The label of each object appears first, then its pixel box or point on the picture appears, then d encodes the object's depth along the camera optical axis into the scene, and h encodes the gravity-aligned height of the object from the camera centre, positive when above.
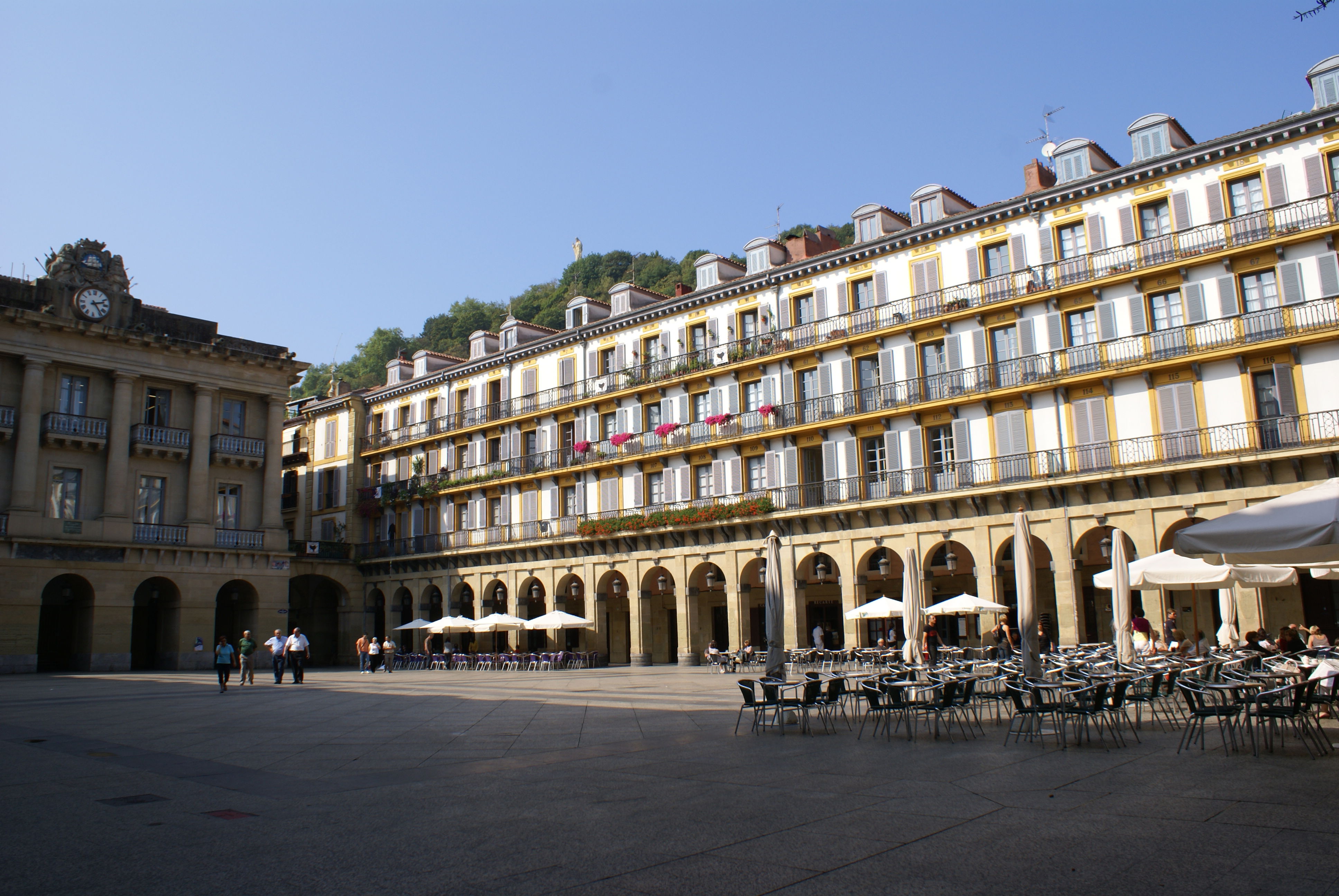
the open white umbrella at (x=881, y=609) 26.45 -0.15
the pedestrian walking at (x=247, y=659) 26.53 -1.00
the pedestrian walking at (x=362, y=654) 36.38 -1.32
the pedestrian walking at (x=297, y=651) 27.33 -0.82
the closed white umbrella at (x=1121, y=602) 15.08 -0.09
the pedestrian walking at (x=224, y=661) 23.36 -0.90
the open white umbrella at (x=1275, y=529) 8.57 +0.58
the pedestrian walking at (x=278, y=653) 26.89 -0.86
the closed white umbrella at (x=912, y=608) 20.42 -0.12
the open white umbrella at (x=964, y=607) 24.36 -0.14
